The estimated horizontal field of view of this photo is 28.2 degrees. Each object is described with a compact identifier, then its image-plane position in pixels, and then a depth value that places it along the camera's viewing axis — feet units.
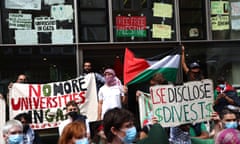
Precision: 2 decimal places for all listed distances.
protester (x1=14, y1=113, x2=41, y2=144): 23.16
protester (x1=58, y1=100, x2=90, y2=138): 25.04
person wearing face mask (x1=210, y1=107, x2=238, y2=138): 19.16
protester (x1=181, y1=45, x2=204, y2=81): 27.75
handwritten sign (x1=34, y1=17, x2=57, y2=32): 32.45
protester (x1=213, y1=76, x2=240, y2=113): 25.79
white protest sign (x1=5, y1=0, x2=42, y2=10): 32.14
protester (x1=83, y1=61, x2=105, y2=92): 30.55
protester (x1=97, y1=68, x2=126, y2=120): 29.19
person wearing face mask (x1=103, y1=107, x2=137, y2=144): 13.69
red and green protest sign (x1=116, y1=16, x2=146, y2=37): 33.88
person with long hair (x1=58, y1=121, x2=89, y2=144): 15.19
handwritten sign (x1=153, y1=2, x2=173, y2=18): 34.76
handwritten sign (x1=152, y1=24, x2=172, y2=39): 34.60
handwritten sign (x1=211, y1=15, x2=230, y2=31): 35.58
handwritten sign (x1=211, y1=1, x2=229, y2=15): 35.70
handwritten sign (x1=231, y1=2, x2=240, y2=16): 36.06
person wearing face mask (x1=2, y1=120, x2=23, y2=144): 17.68
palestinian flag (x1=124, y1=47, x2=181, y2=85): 28.73
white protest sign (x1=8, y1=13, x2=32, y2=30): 31.96
